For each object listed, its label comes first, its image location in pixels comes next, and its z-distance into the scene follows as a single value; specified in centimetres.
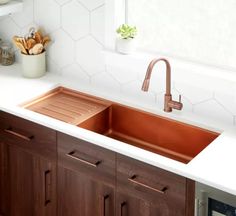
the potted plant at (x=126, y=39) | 317
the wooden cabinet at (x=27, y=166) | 318
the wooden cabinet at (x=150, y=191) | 265
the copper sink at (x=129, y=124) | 305
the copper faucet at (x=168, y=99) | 295
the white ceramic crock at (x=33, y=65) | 355
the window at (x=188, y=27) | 296
